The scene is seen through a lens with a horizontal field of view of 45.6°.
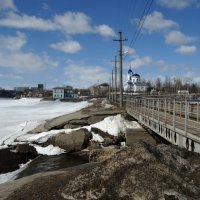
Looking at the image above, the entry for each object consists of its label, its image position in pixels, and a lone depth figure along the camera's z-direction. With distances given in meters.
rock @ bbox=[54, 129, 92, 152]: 14.26
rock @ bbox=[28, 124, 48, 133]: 19.75
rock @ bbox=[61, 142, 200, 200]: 4.23
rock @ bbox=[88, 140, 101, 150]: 14.02
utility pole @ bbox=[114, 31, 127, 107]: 25.96
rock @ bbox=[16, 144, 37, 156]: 14.28
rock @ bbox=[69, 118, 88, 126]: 20.50
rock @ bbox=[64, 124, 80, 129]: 19.85
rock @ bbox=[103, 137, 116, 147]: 15.01
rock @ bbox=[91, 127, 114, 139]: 15.99
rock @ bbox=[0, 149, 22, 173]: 11.75
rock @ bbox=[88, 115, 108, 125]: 20.04
